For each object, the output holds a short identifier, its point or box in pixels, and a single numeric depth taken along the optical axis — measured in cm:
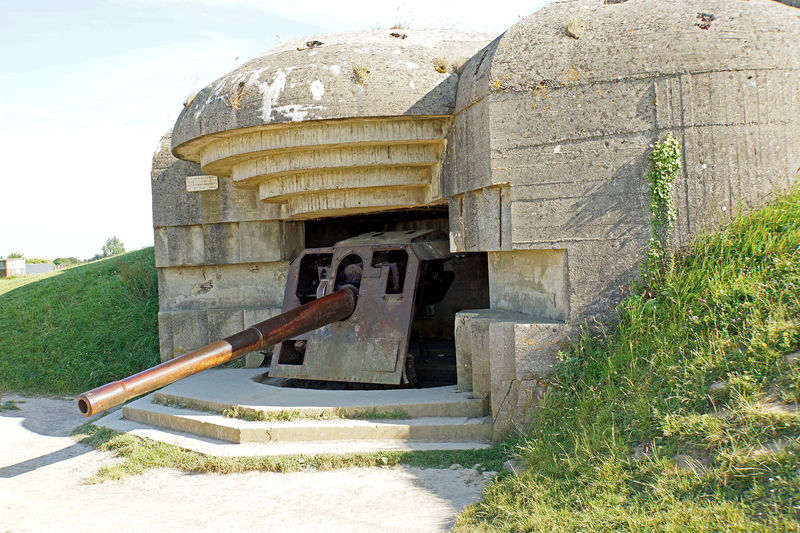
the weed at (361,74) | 487
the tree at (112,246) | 3289
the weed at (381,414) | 447
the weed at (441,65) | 503
